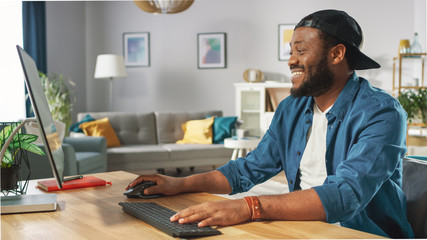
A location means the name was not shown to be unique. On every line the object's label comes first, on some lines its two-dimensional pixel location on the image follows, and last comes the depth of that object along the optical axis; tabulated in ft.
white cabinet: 20.94
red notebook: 5.06
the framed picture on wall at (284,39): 21.84
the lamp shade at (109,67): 20.52
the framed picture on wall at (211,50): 22.36
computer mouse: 4.52
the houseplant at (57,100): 19.75
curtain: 20.08
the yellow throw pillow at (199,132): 18.13
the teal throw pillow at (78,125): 17.52
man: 3.57
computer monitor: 3.49
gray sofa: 16.80
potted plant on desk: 4.35
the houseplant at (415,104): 17.38
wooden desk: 3.23
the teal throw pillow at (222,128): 18.17
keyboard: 3.18
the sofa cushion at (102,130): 17.26
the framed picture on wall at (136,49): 22.71
